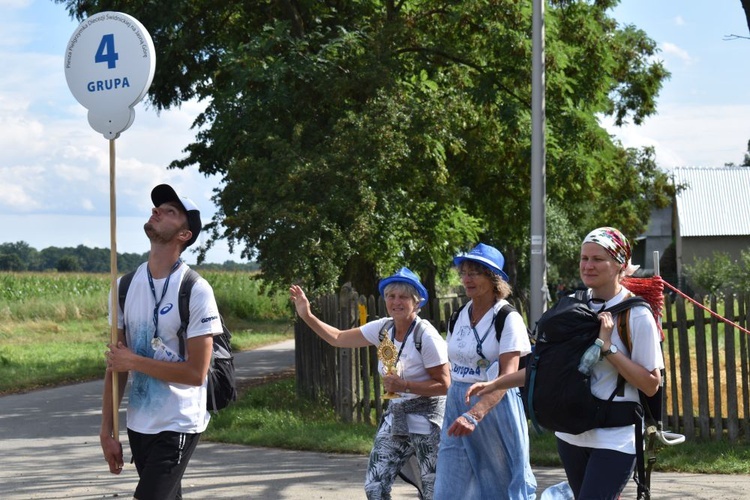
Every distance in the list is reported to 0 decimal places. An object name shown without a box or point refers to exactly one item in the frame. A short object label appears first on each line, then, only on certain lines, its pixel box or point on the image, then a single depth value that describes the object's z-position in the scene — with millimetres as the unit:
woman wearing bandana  4332
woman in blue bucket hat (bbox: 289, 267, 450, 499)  5715
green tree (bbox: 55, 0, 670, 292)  13289
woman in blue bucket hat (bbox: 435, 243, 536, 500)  5203
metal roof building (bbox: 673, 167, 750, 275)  56719
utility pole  10852
